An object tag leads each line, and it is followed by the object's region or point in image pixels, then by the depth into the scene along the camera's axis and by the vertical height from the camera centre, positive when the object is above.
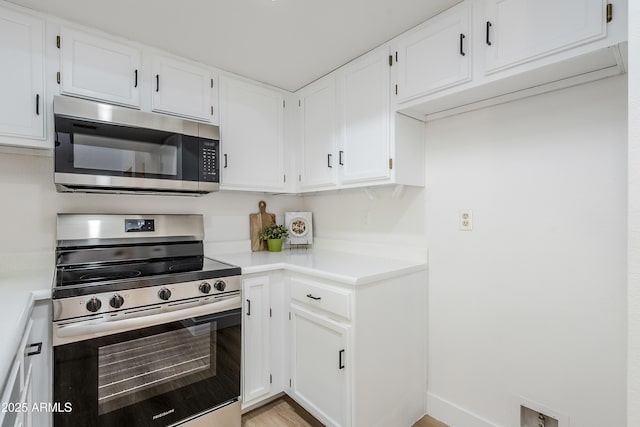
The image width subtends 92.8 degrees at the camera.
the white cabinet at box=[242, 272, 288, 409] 1.84 -0.79
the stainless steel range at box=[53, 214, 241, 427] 1.28 -0.56
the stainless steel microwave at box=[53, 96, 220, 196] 1.51 +0.34
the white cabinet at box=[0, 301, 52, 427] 0.96 -0.59
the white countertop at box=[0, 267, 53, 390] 0.80 -0.34
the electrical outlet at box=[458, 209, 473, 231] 1.75 -0.05
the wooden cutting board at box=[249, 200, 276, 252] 2.57 -0.11
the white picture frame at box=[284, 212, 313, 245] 2.65 -0.13
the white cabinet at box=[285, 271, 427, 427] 1.53 -0.76
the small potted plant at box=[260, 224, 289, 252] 2.52 -0.20
